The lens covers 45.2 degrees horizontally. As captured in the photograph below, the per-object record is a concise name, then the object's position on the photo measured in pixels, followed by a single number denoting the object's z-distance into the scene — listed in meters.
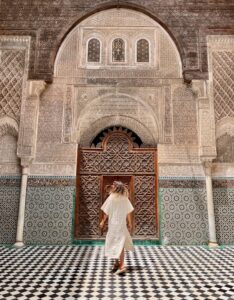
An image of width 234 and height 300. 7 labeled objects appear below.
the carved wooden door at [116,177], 4.12
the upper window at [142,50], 4.61
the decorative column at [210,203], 3.91
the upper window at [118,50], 4.60
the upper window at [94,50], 4.59
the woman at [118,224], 2.65
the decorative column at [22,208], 3.92
